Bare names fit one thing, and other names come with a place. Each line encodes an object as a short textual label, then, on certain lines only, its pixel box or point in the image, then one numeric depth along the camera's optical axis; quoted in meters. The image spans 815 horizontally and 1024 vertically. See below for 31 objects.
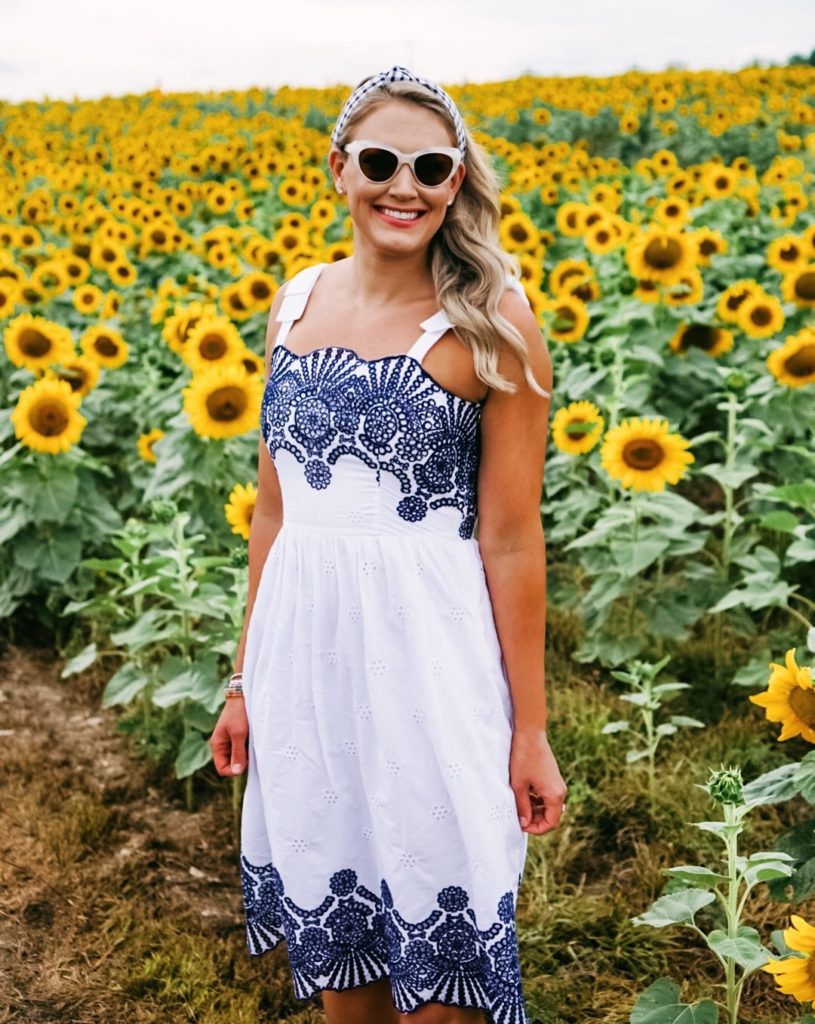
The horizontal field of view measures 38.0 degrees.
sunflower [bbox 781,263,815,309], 5.44
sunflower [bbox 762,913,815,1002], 1.87
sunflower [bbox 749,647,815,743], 2.02
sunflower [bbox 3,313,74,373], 4.79
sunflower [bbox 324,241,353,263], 5.57
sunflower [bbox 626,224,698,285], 5.28
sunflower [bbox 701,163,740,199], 8.09
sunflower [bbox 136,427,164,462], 4.79
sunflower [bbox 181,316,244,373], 4.20
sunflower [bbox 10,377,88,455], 4.19
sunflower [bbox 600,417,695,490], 3.72
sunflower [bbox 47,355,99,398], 4.68
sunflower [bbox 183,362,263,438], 3.84
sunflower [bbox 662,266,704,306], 5.39
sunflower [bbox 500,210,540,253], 6.85
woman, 1.89
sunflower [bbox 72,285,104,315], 6.35
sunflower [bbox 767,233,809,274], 5.79
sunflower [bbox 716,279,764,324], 5.46
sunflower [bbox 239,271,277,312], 5.65
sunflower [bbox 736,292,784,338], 5.26
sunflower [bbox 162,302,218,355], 4.84
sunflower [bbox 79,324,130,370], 5.36
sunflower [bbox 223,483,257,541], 3.45
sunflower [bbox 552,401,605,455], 4.22
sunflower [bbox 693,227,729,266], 6.14
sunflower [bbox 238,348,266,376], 4.26
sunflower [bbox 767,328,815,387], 4.46
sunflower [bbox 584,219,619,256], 6.28
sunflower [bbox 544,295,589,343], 5.34
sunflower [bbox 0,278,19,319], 5.62
